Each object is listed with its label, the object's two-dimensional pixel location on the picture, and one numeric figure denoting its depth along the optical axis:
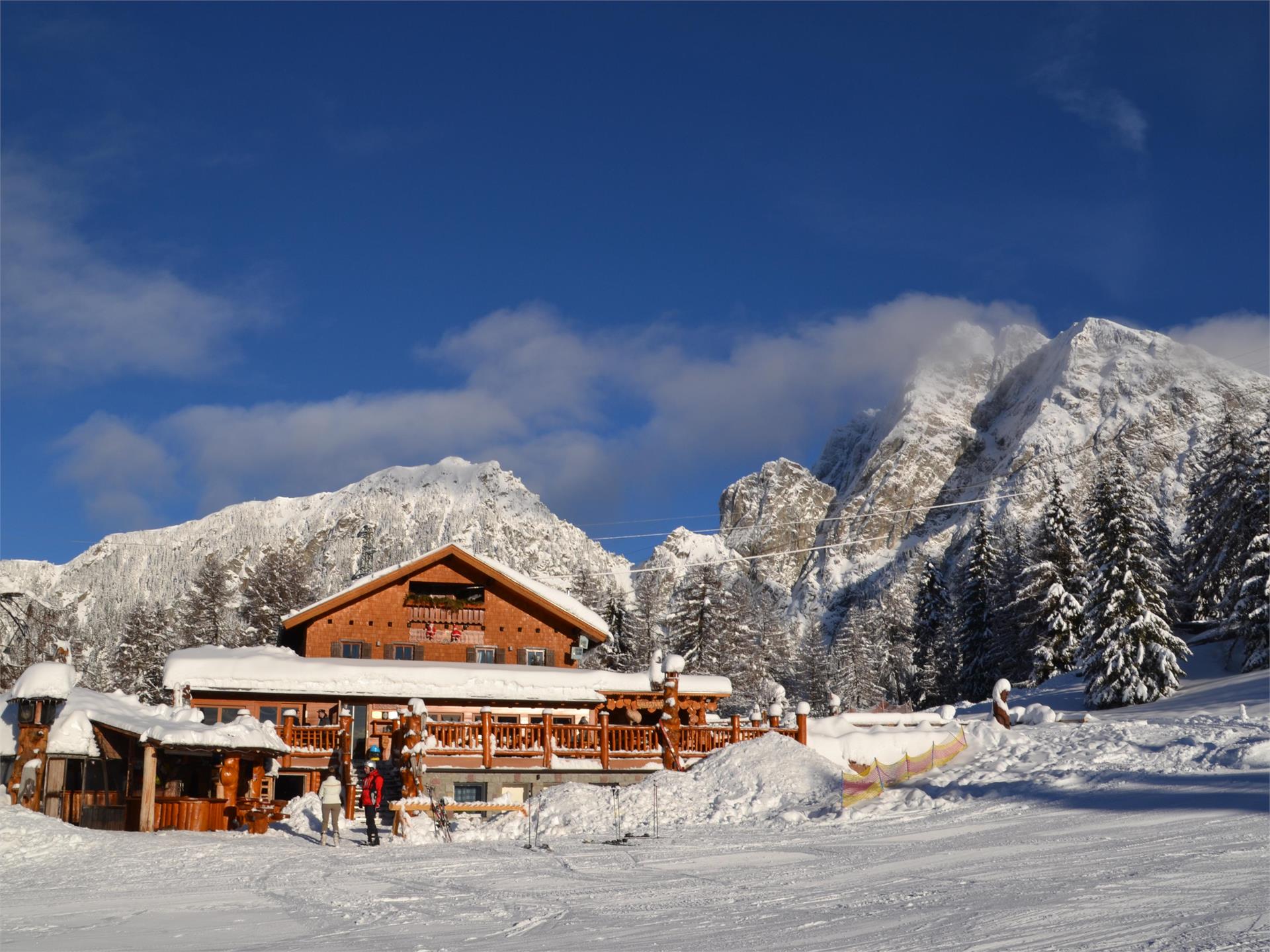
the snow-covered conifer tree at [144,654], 56.03
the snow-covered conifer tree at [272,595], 55.16
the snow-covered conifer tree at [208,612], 56.91
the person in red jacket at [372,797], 18.73
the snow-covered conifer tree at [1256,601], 36.19
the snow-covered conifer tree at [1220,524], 41.84
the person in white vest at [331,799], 19.20
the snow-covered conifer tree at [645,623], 58.66
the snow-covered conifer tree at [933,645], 62.50
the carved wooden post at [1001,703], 27.94
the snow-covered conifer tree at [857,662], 68.88
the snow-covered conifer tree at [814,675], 72.62
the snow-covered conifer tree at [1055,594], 47.06
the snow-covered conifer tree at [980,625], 57.03
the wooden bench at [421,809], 19.80
